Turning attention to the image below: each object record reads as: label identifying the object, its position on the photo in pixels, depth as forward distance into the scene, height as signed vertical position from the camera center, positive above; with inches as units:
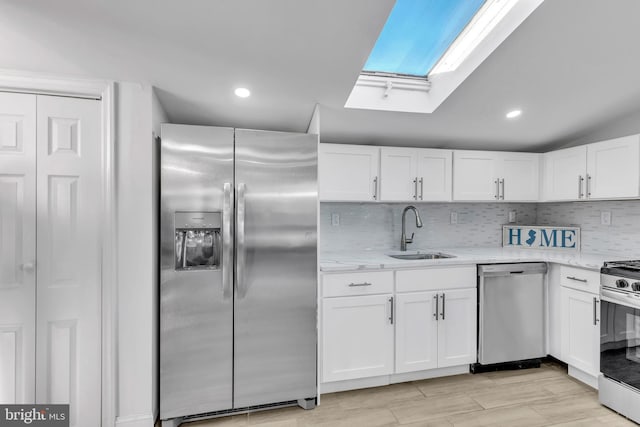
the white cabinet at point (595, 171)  90.1 +14.2
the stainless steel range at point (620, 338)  73.9 -32.6
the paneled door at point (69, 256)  64.8 -10.3
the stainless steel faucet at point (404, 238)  111.3 -10.0
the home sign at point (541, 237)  114.6 -10.0
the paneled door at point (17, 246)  63.0 -7.9
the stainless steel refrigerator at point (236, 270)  71.5 -14.9
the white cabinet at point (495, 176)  111.6 +14.1
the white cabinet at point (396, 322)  84.8 -33.2
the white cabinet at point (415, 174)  104.2 +13.5
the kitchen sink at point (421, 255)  106.5 -15.9
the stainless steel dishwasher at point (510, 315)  94.6 -33.1
